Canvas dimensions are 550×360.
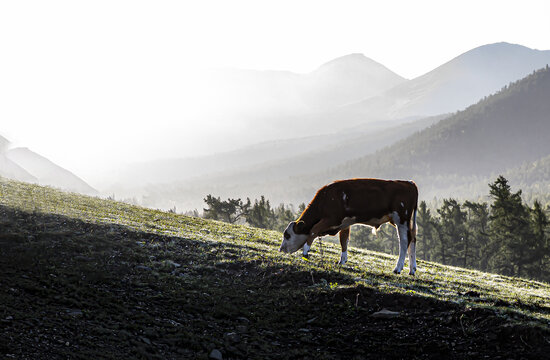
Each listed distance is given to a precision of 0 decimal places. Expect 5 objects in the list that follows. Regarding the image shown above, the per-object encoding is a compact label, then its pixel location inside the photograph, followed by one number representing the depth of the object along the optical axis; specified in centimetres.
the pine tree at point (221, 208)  7612
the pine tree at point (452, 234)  7406
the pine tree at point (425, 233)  8375
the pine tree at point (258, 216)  8206
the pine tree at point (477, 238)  7131
